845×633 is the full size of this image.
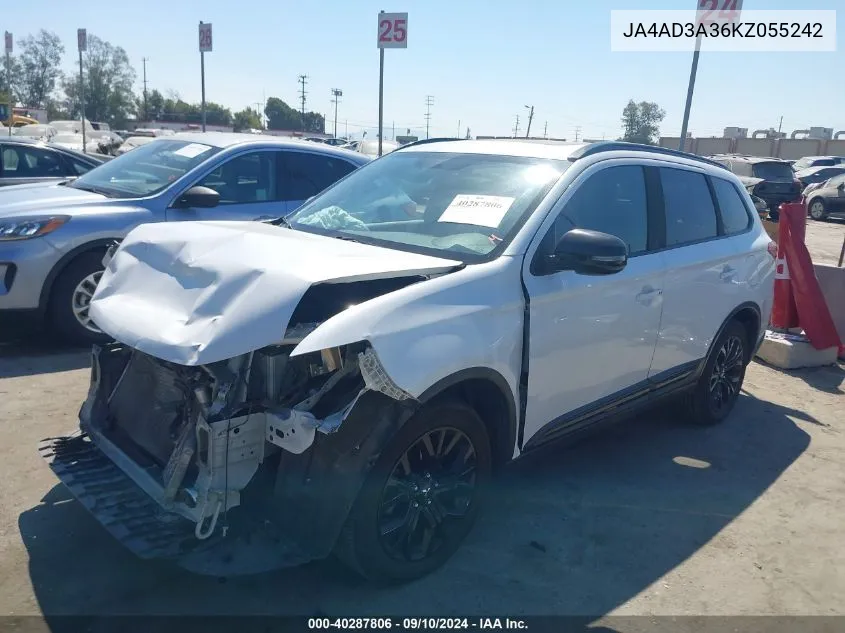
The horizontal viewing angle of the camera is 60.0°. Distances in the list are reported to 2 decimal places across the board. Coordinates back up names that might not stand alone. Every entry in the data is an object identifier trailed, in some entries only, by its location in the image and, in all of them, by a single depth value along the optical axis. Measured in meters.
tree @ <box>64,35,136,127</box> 86.12
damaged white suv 2.76
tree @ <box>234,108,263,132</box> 102.62
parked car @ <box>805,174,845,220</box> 22.33
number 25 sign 10.88
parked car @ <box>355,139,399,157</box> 27.02
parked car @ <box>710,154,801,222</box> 21.47
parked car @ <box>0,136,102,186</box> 8.96
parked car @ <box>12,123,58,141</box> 29.57
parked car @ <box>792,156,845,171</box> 36.16
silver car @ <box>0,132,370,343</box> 5.71
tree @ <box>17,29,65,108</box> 86.12
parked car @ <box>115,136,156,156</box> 26.53
